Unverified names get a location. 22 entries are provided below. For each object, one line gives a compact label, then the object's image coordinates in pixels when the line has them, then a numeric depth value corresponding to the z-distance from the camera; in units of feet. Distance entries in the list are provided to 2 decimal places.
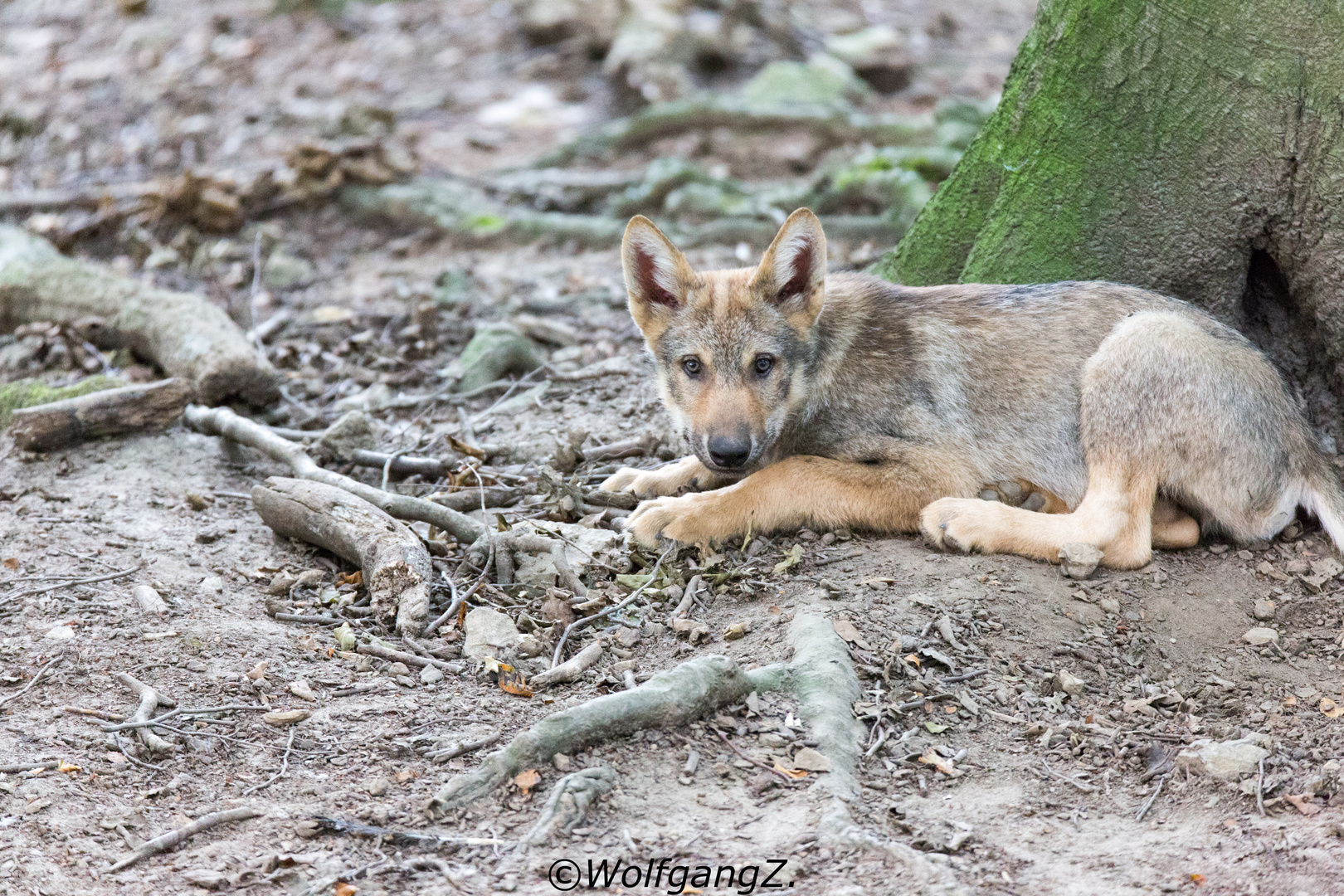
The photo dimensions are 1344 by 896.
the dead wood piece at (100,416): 42.96
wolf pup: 35.01
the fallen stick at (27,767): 25.10
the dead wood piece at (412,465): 41.52
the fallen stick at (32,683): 27.91
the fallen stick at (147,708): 26.45
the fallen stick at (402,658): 30.83
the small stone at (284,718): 28.14
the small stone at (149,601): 32.14
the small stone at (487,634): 31.53
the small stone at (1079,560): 33.73
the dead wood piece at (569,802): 23.59
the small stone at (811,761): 25.72
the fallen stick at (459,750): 26.55
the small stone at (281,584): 34.86
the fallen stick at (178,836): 22.89
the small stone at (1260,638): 31.73
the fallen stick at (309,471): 36.99
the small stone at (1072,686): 29.53
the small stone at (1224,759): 26.35
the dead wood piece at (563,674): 29.86
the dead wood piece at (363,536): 33.35
